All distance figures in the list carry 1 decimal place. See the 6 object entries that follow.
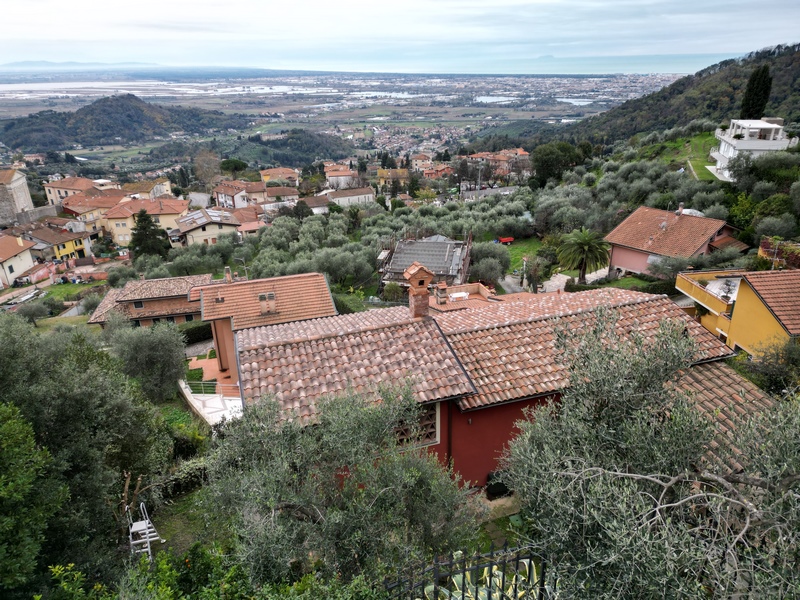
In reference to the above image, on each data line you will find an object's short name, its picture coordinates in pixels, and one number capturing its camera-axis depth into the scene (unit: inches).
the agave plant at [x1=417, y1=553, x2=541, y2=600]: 190.5
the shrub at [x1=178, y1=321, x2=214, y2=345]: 1095.8
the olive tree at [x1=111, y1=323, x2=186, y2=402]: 713.0
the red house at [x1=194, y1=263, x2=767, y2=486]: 343.6
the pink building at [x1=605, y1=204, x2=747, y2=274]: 1123.3
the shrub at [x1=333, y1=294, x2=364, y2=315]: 1030.4
